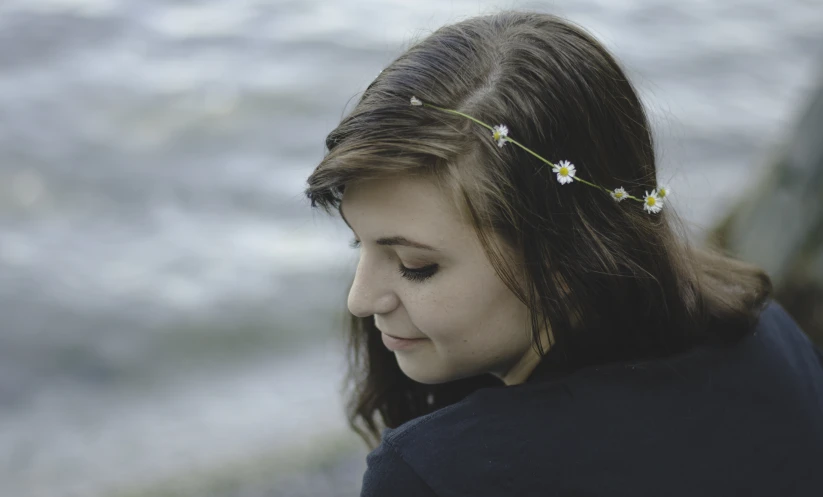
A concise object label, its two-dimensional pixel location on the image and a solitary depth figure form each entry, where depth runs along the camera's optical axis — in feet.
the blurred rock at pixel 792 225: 4.99
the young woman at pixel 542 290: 2.87
